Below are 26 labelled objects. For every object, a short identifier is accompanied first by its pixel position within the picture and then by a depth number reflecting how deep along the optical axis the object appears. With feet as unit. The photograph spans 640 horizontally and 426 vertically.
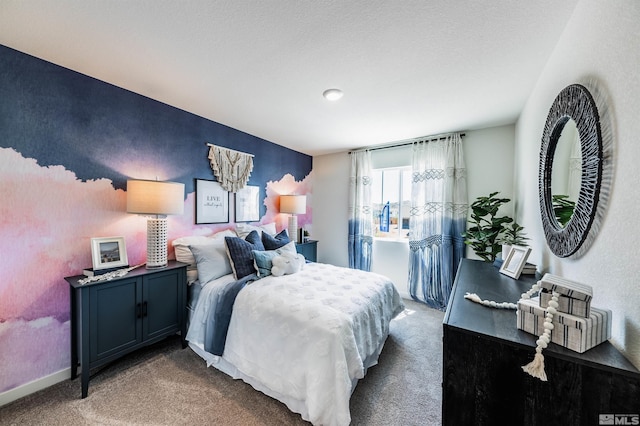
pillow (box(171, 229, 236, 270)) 8.30
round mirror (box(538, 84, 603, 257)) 3.26
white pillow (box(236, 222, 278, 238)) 10.40
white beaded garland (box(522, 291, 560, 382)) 2.48
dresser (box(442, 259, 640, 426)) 2.31
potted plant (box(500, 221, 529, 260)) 6.49
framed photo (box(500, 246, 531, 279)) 5.16
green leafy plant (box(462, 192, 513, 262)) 7.75
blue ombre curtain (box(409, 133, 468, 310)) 10.90
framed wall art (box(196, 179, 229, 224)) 9.55
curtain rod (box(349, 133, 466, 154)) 11.19
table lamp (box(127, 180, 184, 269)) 6.84
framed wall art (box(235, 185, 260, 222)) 11.14
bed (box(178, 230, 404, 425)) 4.93
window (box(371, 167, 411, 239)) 12.85
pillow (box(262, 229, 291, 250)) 9.82
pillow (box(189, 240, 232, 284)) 7.82
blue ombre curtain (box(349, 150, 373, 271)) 13.41
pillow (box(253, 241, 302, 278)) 8.06
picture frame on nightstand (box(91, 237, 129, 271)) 6.51
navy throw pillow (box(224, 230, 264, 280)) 7.93
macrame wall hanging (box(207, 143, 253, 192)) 10.03
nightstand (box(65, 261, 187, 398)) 5.78
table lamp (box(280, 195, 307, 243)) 12.67
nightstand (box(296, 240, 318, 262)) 13.00
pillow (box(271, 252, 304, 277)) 8.19
